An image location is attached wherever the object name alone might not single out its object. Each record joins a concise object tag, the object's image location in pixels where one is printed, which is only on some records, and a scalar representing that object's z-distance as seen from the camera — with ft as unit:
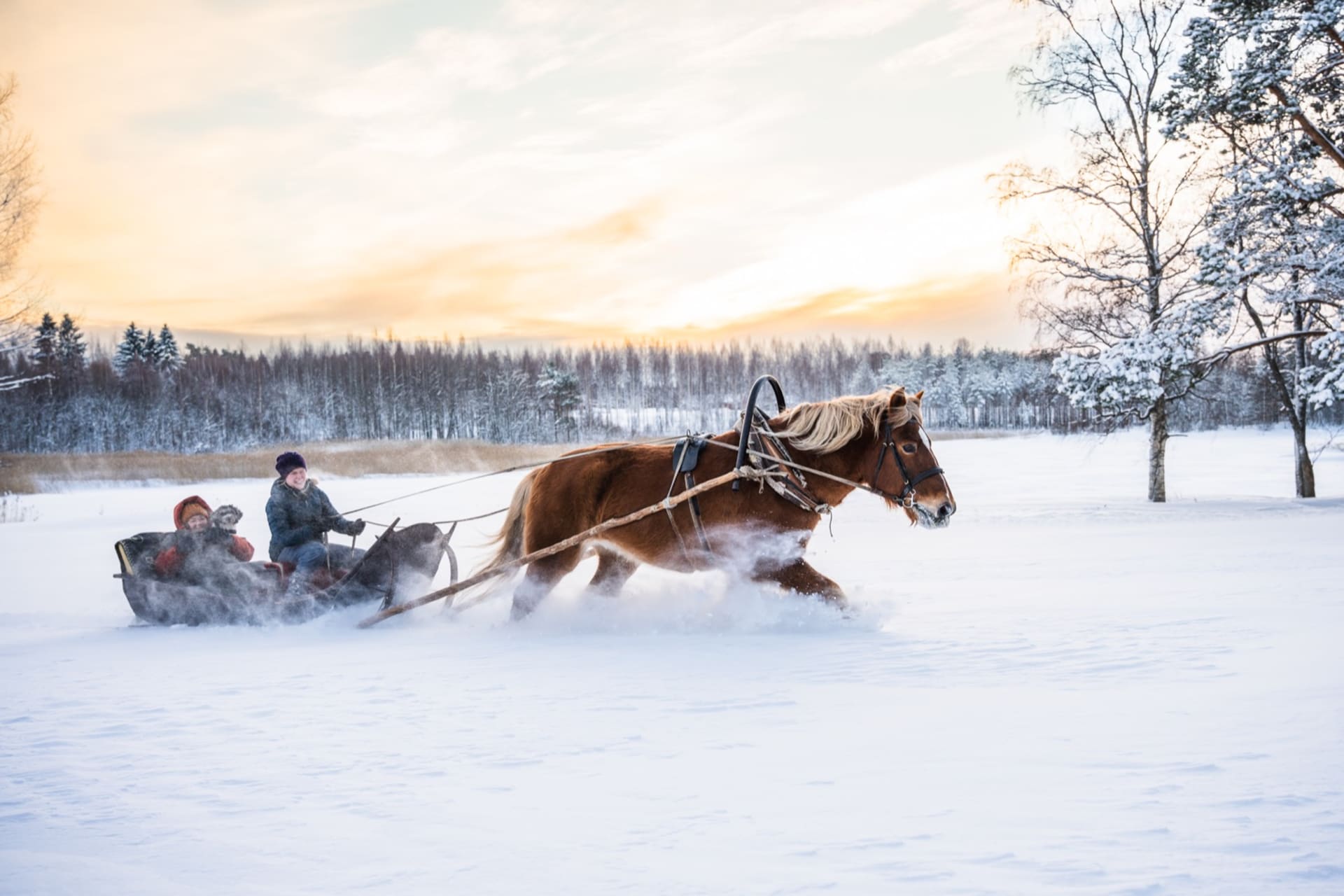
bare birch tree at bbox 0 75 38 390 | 54.75
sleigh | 19.54
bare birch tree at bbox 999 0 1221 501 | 49.75
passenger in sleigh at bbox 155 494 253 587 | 19.71
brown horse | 16.87
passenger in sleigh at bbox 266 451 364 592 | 20.24
